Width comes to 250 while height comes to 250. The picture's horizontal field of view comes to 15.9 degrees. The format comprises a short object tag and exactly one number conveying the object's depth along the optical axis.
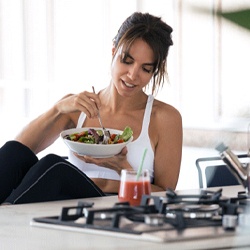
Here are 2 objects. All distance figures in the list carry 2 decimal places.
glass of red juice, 2.32
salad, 2.92
